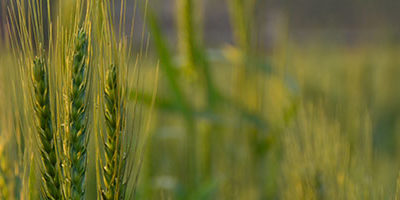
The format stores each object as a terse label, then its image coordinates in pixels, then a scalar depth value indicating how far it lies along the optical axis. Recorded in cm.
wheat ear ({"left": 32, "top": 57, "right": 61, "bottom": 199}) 85
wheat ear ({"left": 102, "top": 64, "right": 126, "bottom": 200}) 85
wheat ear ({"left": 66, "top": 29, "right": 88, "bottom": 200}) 84
